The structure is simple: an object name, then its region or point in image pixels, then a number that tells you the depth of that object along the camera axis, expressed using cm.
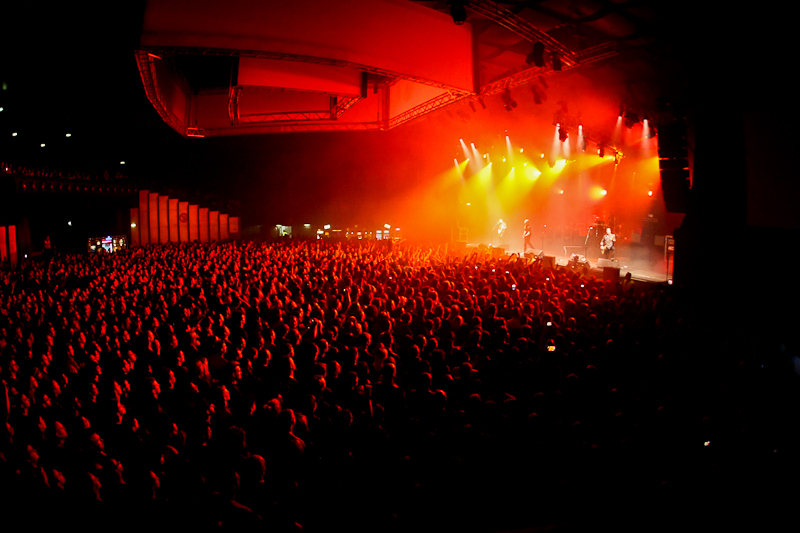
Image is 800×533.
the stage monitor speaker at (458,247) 1680
